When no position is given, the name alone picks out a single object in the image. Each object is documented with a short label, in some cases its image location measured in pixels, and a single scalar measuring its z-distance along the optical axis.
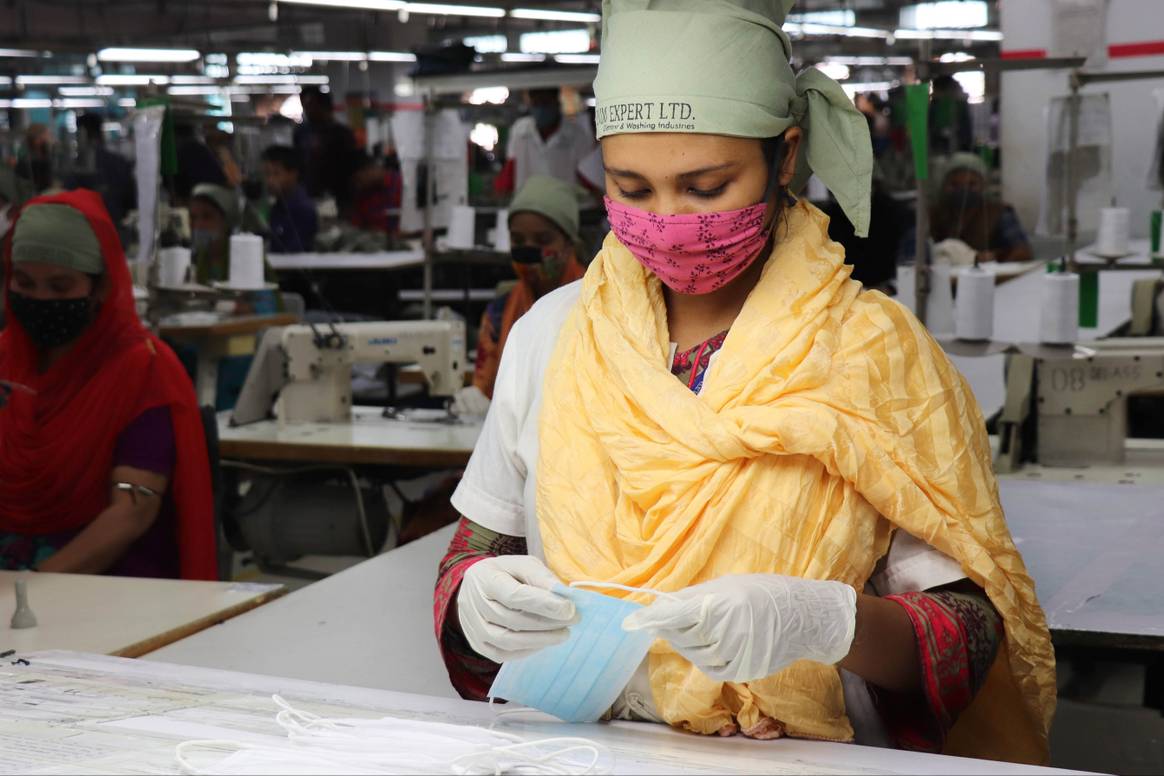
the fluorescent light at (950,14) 14.45
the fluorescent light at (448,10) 7.33
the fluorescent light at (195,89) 15.89
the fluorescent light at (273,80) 15.04
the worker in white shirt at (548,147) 6.96
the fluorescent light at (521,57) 11.45
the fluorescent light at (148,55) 12.27
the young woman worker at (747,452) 1.30
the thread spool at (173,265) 4.76
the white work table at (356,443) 3.75
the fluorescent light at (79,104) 17.66
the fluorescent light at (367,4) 6.63
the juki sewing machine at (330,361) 3.89
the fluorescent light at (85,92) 17.52
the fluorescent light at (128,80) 14.72
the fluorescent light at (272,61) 14.73
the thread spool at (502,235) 5.83
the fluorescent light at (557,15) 7.71
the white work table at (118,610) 2.01
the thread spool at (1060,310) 3.17
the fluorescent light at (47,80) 15.65
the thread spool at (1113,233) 4.63
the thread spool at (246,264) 4.58
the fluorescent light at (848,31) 10.64
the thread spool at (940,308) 3.48
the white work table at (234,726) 1.14
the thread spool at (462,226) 5.52
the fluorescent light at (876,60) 7.89
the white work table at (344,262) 8.09
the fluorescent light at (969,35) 12.55
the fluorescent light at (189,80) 13.93
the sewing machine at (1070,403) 3.06
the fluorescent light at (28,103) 15.93
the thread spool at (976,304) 3.27
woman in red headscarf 2.94
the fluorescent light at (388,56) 13.40
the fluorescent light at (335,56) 13.42
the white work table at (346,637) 1.89
